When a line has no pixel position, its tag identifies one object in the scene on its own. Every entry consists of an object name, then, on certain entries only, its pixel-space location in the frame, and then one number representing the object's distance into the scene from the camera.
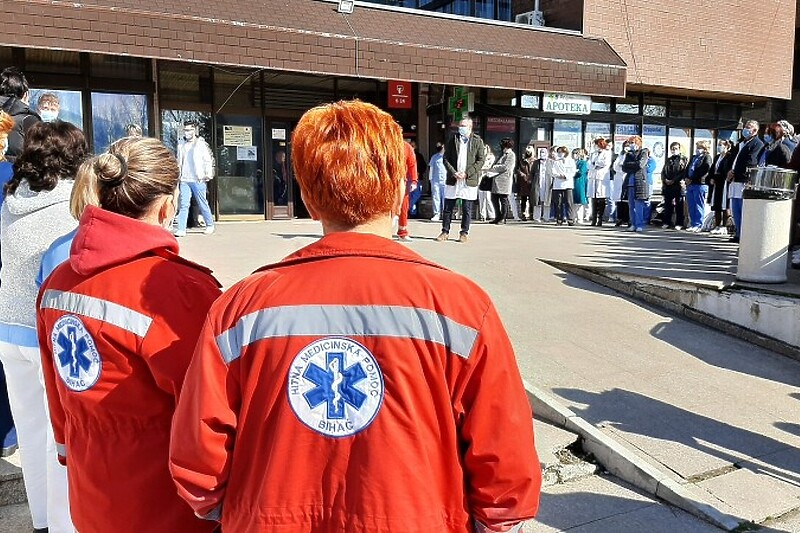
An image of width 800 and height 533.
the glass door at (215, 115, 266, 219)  13.65
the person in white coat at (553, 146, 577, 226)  14.31
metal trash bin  6.96
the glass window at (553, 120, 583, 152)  17.23
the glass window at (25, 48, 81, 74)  11.55
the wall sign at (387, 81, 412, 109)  15.01
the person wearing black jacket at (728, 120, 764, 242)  10.14
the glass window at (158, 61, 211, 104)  12.88
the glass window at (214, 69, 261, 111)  13.36
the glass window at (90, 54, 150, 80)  12.11
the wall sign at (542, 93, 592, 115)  16.42
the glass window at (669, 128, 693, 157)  19.02
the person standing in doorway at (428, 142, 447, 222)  13.87
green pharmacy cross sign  14.90
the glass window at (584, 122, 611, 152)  17.62
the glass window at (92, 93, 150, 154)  12.27
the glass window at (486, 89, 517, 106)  16.31
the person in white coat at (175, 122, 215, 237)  9.81
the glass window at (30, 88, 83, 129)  11.57
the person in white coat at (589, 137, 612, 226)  14.05
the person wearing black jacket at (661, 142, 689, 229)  13.26
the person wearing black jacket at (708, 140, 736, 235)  11.75
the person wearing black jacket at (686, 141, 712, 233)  12.70
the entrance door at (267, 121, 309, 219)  14.15
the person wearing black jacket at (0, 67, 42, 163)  4.38
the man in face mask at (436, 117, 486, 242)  9.26
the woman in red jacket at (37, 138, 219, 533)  1.78
